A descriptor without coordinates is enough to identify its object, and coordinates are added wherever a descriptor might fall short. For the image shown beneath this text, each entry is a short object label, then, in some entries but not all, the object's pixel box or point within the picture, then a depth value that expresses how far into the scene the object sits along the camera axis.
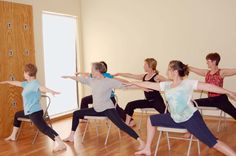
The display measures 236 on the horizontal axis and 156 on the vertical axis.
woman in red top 5.16
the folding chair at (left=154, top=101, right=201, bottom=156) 3.88
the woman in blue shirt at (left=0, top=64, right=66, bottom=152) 4.81
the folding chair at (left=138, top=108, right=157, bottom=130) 5.55
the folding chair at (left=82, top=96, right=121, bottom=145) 4.78
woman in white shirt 3.45
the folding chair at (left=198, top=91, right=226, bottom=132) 5.28
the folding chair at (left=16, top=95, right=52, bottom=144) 5.09
